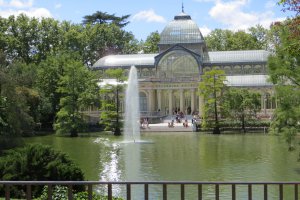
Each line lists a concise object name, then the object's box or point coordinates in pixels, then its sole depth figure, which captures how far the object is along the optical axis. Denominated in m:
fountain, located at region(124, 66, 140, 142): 42.66
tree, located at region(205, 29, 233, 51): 86.50
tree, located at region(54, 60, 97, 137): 46.12
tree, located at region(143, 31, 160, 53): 88.81
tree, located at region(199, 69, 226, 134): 48.36
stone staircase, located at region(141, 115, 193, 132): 49.97
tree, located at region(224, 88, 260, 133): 48.44
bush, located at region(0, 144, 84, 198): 14.00
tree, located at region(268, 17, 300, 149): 23.44
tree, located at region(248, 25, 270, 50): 82.24
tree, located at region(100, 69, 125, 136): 47.47
